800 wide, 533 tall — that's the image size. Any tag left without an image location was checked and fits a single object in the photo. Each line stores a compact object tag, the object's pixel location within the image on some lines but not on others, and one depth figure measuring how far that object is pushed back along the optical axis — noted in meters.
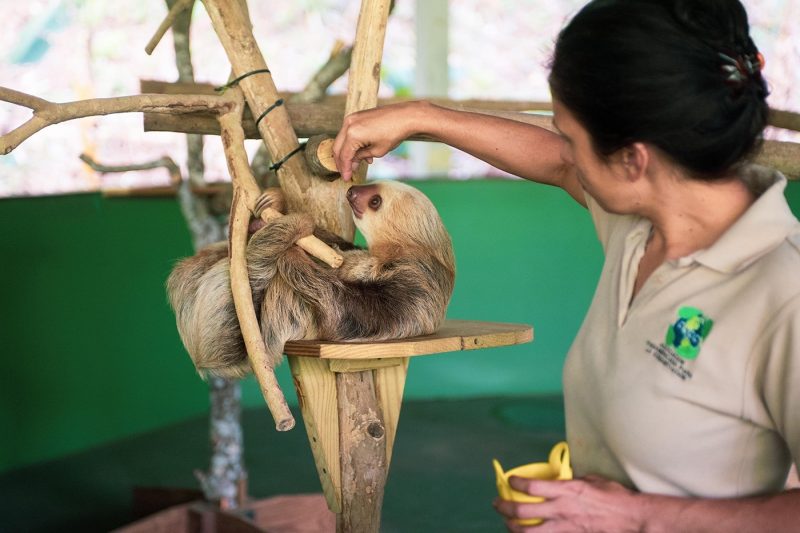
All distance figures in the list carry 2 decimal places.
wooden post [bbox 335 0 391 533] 1.63
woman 0.99
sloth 1.58
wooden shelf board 1.44
